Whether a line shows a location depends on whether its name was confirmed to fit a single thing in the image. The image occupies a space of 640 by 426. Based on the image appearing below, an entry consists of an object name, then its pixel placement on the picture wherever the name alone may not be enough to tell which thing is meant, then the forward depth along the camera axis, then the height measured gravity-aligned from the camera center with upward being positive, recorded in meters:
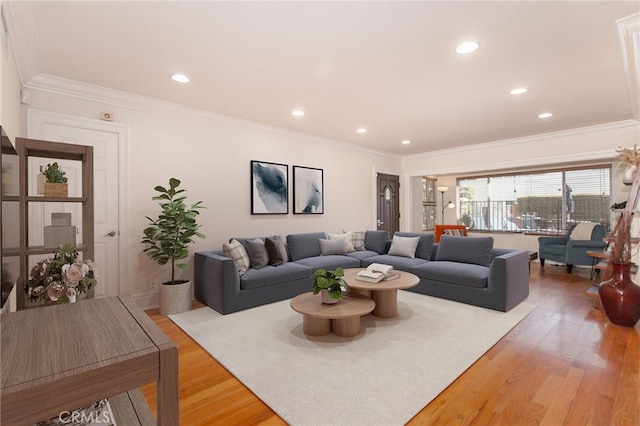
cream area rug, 1.86 -1.15
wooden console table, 0.68 -0.37
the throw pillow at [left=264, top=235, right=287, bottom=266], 4.13 -0.52
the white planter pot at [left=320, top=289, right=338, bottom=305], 2.90 -0.81
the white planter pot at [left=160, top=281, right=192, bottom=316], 3.43 -0.95
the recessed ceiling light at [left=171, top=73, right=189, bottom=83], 2.96 +1.36
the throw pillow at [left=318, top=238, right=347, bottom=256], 4.91 -0.55
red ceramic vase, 2.96 -0.86
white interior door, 3.18 +0.24
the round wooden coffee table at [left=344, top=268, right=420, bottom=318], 3.10 -0.83
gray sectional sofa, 3.46 -0.73
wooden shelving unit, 1.90 +0.15
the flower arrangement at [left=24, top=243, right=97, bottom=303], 1.77 -0.37
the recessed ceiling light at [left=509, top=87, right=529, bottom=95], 3.26 +1.32
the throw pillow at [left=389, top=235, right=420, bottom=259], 4.76 -0.54
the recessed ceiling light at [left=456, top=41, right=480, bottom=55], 2.38 +1.32
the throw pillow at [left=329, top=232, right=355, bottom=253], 5.18 -0.43
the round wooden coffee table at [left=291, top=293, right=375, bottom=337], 2.66 -0.88
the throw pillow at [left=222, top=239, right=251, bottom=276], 3.68 -0.50
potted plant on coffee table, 2.80 -0.66
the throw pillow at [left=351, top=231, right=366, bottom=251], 5.39 -0.48
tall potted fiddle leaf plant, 3.37 -0.28
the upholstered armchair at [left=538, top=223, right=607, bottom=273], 5.47 -0.64
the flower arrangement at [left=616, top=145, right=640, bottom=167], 4.21 +0.77
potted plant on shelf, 2.14 +0.24
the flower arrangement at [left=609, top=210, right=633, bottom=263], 3.07 -0.31
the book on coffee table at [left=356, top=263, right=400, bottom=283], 3.27 -0.67
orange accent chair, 6.57 -0.40
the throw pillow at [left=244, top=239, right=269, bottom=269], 3.94 -0.52
